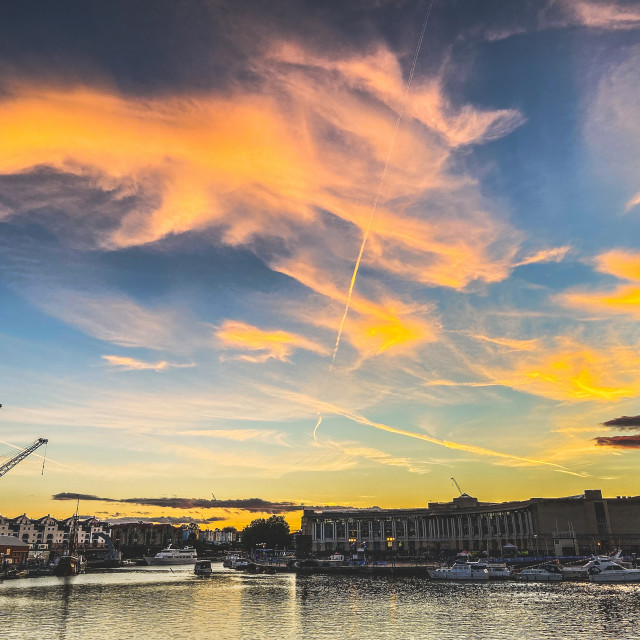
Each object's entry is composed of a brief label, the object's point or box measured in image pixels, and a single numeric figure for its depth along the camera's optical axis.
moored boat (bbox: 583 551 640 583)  117.06
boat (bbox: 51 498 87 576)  178.50
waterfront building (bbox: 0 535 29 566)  190.71
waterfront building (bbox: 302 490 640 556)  187.62
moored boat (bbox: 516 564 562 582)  123.19
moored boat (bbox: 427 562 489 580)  127.31
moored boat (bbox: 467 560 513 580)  130.93
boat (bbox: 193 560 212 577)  187.62
